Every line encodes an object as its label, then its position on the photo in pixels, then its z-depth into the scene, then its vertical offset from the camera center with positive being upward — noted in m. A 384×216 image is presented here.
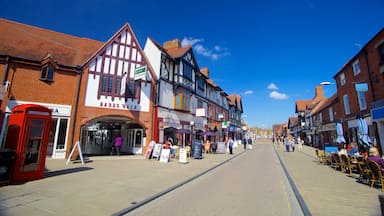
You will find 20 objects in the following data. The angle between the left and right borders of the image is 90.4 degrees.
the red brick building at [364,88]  15.10 +4.76
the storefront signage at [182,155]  13.62 -1.16
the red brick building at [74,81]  13.04 +4.31
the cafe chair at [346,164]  9.90 -1.23
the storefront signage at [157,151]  14.93 -0.97
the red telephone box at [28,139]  7.04 -0.08
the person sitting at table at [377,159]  7.61 -0.74
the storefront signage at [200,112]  23.08 +3.25
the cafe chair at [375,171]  7.02 -1.13
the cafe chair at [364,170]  7.95 -1.27
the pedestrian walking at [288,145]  27.04 -0.79
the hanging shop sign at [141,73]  15.96 +5.50
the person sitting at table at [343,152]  11.42 -0.69
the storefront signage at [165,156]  13.70 -1.24
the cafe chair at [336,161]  11.25 -1.20
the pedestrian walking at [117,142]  16.22 -0.34
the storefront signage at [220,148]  22.45 -1.03
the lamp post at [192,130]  22.25 +1.04
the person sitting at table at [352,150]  11.80 -0.58
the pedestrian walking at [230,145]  21.88 -0.66
